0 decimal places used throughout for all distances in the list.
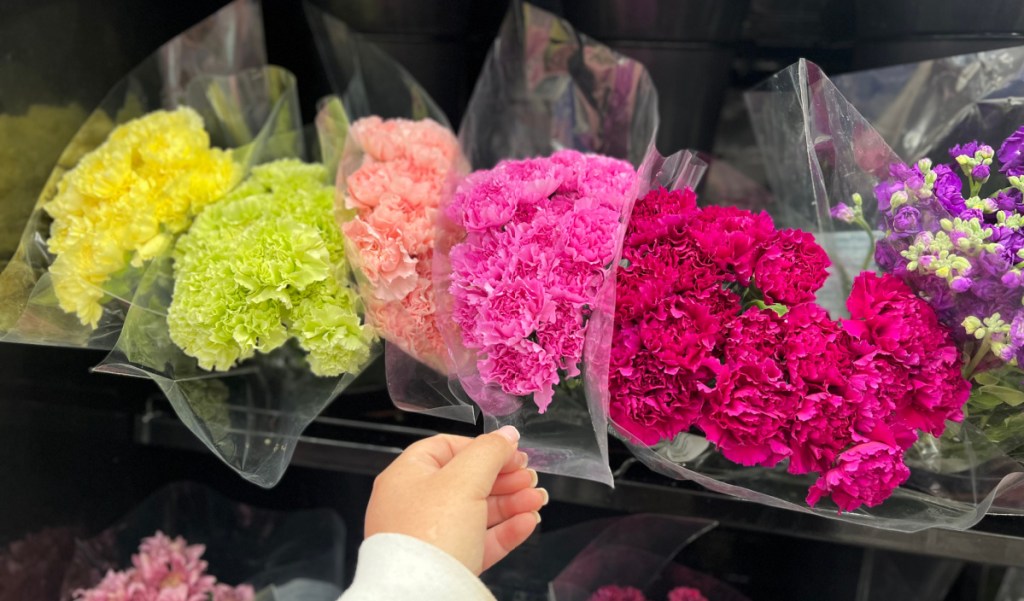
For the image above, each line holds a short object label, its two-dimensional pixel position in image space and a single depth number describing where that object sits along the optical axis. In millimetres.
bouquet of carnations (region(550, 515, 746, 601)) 967
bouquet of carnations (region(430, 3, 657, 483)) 683
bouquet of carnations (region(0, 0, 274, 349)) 854
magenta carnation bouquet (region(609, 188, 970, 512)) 661
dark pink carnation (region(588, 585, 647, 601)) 939
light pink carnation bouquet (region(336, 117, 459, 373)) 775
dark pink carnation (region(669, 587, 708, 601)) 947
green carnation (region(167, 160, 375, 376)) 773
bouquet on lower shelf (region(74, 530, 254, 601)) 986
